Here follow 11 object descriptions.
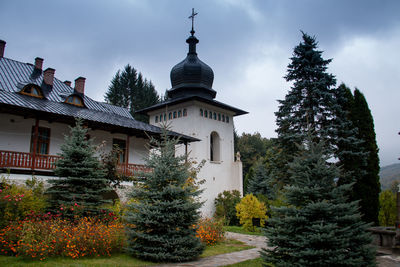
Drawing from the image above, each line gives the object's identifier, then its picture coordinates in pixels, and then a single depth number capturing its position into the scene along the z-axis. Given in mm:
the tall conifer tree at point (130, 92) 40312
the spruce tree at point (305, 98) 13750
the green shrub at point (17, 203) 8031
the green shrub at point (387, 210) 14330
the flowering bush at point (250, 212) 14539
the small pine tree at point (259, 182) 28742
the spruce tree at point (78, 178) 9906
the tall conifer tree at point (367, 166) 13484
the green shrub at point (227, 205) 20203
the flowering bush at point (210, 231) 9547
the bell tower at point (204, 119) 21148
